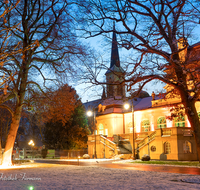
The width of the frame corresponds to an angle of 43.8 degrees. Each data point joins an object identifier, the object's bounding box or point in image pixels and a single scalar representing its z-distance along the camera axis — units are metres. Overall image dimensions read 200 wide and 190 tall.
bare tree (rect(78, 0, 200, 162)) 17.63
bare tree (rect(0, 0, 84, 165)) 19.67
